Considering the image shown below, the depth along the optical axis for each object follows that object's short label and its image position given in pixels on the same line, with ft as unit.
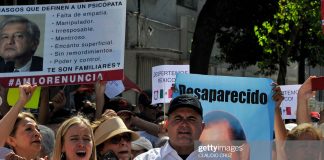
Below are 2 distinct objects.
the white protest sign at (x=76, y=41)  23.11
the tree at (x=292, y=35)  66.39
